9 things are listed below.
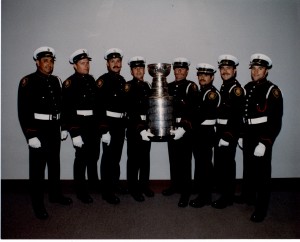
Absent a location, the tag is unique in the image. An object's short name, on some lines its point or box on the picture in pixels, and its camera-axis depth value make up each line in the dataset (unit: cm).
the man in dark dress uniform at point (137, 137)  258
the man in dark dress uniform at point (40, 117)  224
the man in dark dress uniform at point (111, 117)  255
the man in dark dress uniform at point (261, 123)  214
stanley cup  192
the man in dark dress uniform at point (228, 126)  236
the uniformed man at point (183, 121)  247
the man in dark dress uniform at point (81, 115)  248
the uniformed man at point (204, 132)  245
